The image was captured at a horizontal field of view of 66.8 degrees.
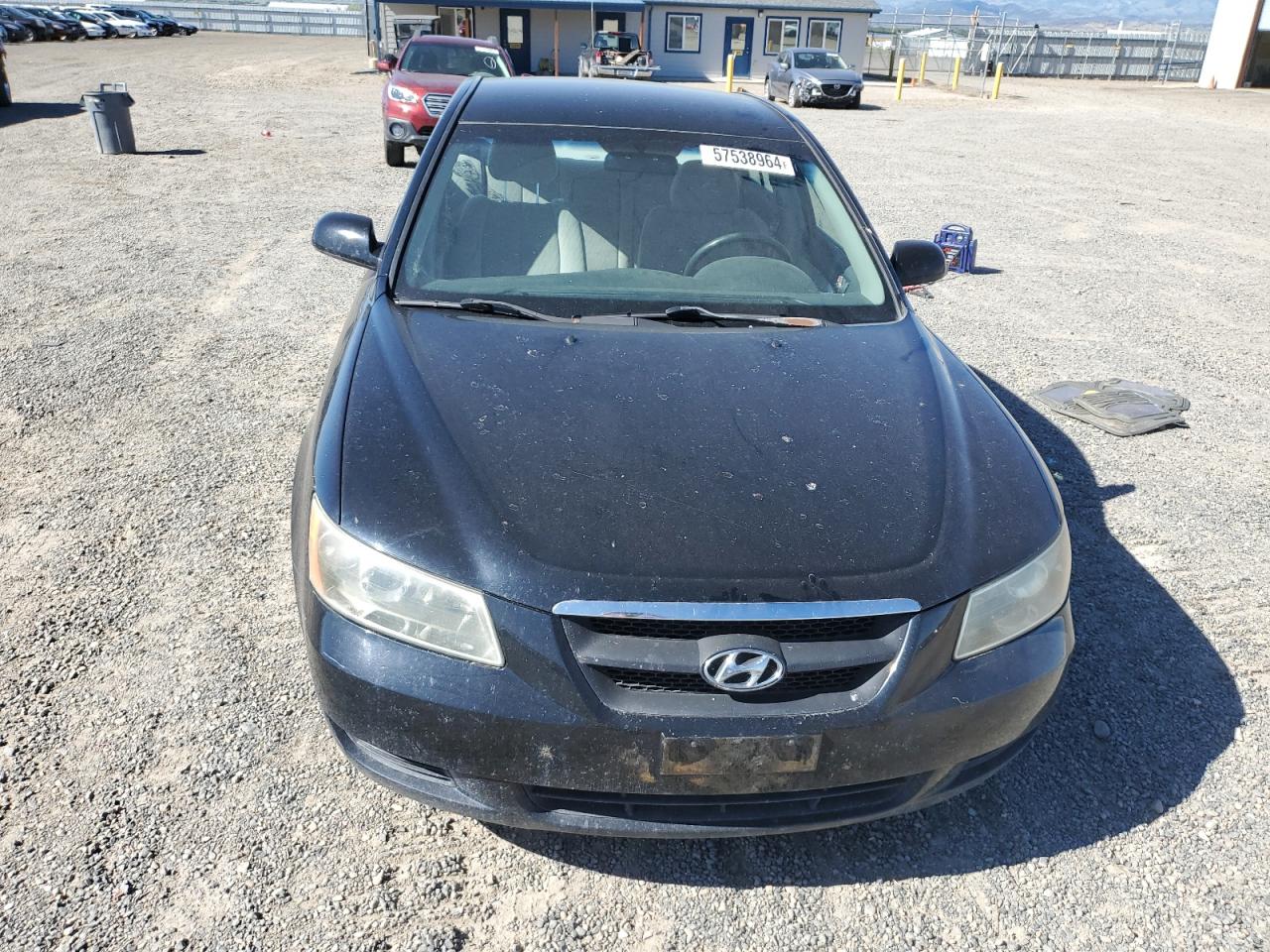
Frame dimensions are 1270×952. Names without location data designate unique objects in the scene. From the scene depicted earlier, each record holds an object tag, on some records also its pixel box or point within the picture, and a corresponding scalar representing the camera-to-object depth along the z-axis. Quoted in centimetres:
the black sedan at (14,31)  4059
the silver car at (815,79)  2519
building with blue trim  3766
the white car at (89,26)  4709
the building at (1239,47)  3291
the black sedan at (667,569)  199
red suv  1252
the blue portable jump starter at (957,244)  812
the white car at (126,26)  4875
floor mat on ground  507
